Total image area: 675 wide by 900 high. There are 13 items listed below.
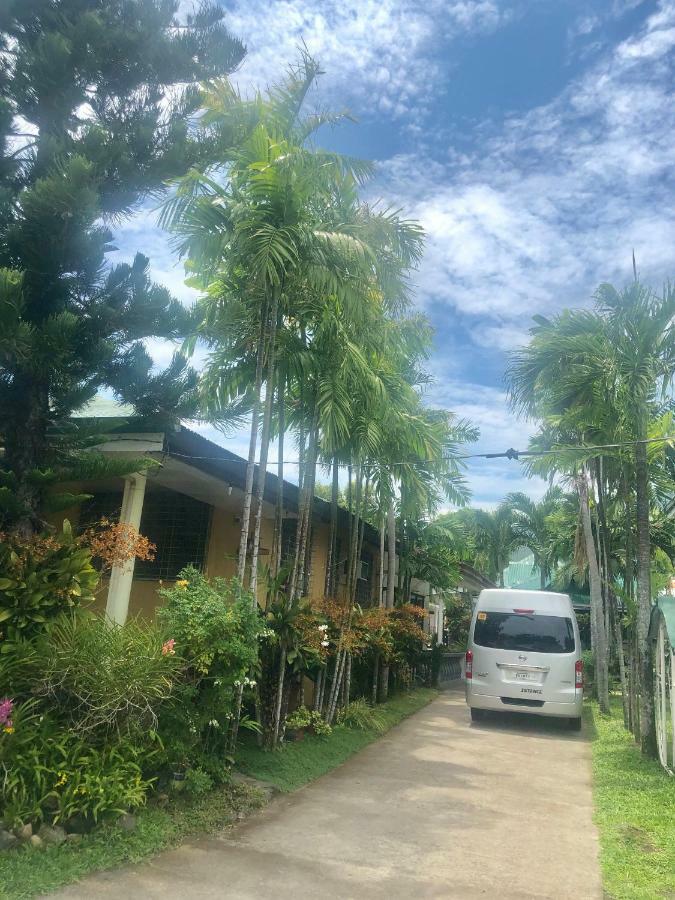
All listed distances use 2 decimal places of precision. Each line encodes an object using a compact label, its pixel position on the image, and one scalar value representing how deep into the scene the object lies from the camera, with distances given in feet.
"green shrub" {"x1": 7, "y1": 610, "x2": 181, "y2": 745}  16.75
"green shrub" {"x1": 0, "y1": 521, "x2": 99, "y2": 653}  19.12
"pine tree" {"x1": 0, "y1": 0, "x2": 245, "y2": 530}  21.30
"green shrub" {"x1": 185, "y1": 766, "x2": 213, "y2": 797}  18.08
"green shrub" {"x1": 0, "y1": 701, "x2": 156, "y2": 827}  15.15
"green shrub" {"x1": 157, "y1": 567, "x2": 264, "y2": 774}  18.25
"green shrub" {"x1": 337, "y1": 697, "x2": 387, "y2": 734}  33.65
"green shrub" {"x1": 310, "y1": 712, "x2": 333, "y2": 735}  29.84
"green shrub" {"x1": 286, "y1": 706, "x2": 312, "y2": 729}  28.50
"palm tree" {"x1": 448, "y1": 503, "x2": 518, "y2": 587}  103.76
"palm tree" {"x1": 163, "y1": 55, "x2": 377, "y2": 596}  24.20
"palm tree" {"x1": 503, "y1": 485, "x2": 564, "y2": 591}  96.22
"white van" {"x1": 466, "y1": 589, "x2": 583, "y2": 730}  35.42
